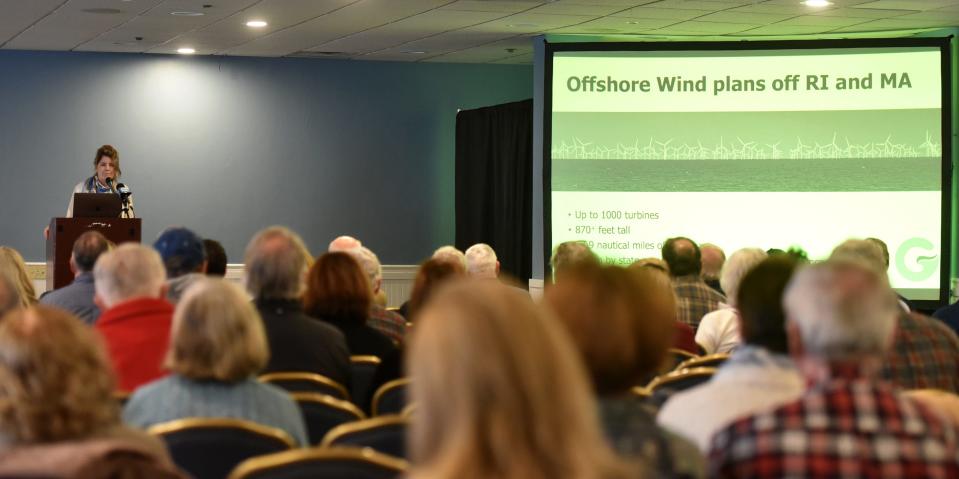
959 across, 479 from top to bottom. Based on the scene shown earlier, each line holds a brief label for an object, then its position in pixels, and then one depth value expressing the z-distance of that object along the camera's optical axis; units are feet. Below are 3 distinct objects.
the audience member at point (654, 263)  21.07
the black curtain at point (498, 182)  43.42
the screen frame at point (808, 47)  35.40
